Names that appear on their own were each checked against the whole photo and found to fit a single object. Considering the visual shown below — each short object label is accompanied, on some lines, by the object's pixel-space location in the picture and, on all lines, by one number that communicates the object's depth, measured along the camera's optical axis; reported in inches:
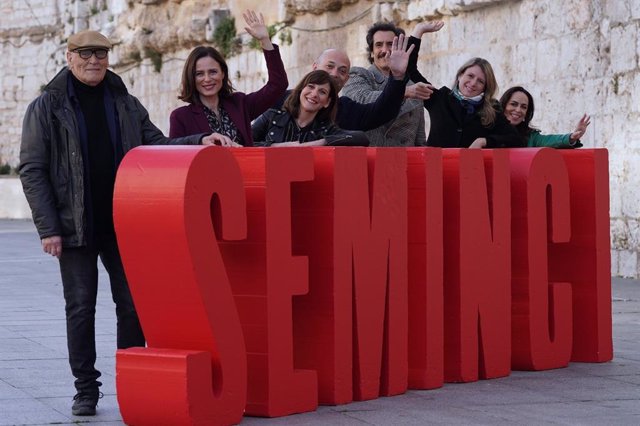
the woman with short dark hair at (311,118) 293.3
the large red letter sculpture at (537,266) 314.2
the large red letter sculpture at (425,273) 287.7
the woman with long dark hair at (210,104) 282.8
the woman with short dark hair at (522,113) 363.3
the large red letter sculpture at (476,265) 296.8
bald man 307.7
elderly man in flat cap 260.1
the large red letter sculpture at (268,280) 254.4
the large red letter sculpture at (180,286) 238.5
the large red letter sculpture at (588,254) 328.8
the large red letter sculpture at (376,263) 271.0
